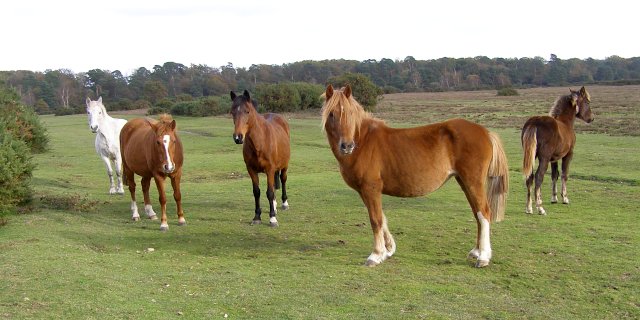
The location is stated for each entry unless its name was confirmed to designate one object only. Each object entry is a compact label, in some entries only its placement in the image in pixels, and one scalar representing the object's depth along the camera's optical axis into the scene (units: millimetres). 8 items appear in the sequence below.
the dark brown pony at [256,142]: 9547
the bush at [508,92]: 62859
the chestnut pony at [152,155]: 9383
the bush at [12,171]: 9359
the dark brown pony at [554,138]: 10781
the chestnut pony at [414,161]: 7137
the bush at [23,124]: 11562
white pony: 13531
